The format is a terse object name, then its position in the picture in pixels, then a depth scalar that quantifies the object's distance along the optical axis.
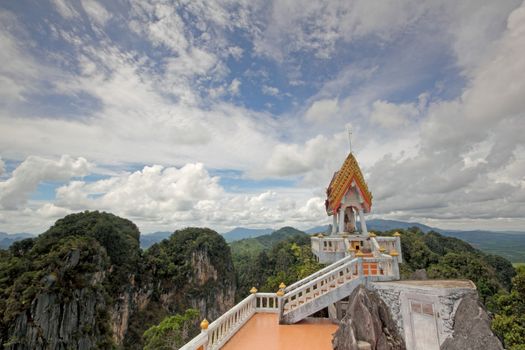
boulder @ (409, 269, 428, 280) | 9.33
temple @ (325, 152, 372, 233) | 12.52
